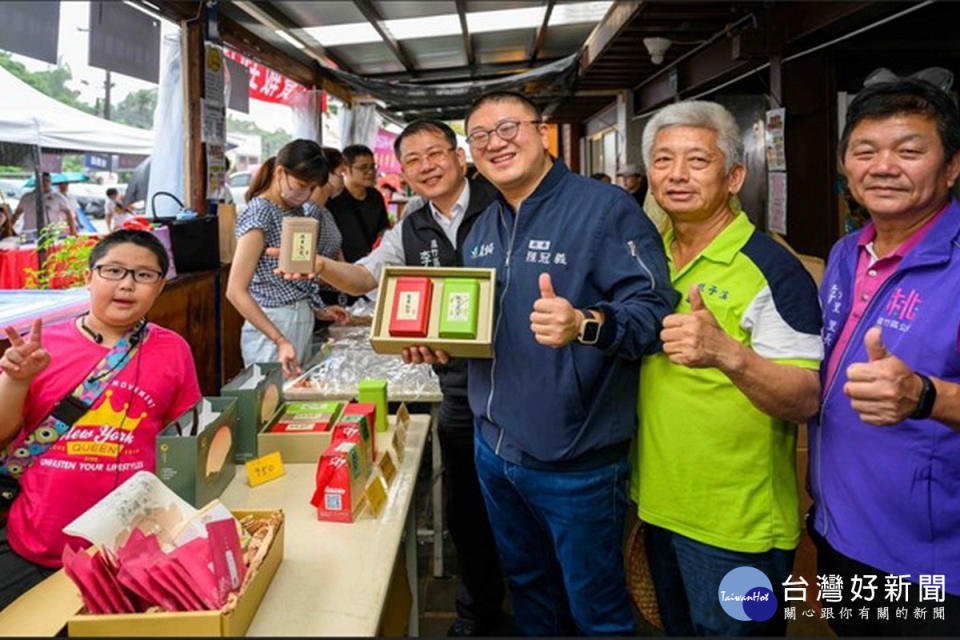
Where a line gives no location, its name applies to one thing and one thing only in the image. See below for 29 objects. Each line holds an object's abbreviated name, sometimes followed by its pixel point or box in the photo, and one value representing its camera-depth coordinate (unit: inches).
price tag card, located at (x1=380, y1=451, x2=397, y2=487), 72.4
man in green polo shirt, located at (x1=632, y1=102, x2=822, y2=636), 55.2
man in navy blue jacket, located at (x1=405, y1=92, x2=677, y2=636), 62.4
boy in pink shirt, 62.1
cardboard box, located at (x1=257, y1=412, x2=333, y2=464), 76.4
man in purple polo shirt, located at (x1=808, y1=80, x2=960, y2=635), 48.6
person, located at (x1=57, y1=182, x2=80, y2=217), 336.2
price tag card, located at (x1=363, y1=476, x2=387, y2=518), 64.9
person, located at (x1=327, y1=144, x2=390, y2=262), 178.2
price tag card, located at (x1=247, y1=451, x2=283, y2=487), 71.5
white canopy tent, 188.9
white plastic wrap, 101.9
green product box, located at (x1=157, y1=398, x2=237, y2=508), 61.7
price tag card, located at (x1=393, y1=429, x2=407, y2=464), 79.9
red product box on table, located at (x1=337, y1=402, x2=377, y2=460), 74.8
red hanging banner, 202.7
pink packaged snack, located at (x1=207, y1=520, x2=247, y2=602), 45.9
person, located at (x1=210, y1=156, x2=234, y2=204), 172.7
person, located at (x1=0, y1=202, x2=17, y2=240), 190.2
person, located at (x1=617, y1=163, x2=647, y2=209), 254.5
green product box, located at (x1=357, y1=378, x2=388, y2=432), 85.0
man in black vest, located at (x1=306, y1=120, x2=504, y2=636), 89.7
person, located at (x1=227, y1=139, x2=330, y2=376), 104.2
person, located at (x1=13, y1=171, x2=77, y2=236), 273.0
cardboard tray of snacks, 42.8
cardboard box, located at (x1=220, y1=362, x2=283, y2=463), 74.7
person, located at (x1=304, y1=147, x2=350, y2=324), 127.6
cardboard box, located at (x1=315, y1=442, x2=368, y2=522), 62.6
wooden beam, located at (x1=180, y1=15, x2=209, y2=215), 158.7
